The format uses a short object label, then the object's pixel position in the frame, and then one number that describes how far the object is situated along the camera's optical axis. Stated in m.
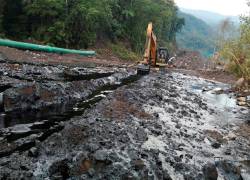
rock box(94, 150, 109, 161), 5.37
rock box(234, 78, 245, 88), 17.31
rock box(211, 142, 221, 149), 7.53
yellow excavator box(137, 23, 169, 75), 16.18
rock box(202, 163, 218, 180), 5.77
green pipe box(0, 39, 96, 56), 16.28
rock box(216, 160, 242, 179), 6.00
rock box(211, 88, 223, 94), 16.31
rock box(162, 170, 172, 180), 5.32
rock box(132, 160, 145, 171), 5.39
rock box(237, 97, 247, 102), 14.84
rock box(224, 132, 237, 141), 8.38
